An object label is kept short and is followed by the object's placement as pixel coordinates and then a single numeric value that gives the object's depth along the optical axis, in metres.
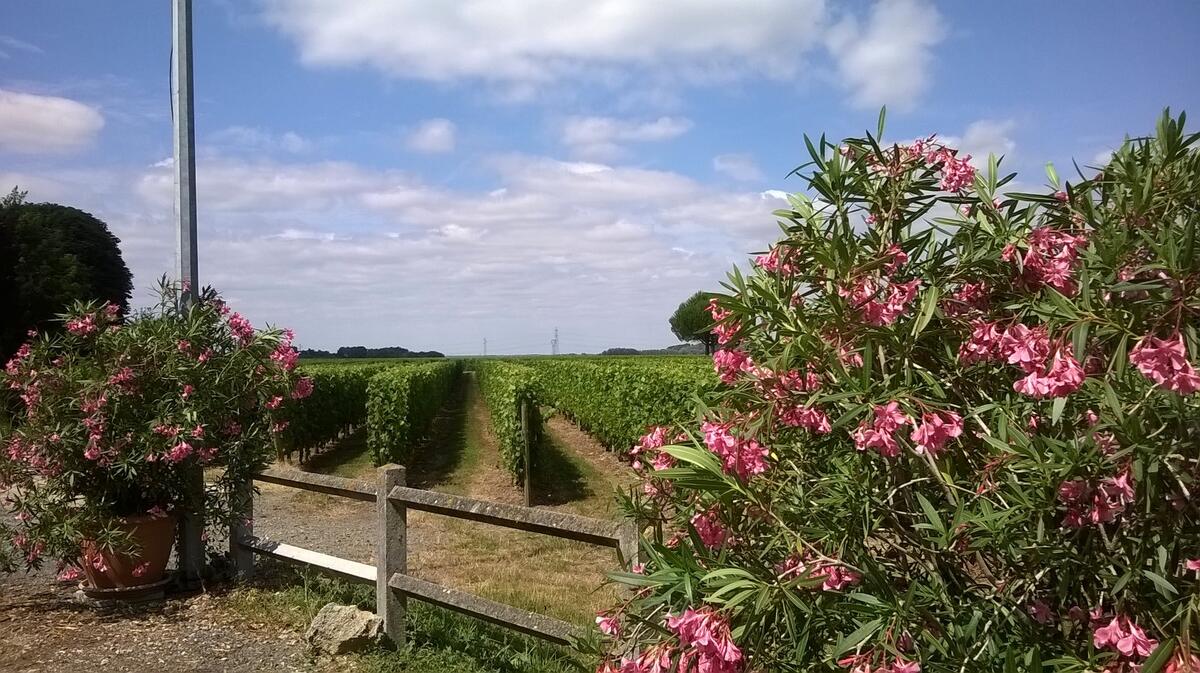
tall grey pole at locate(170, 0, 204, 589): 6.54
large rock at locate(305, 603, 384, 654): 4.67
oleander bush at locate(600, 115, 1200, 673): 1.73
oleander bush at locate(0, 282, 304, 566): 5.75
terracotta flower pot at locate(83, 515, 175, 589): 5.75
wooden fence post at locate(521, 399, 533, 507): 12.38
